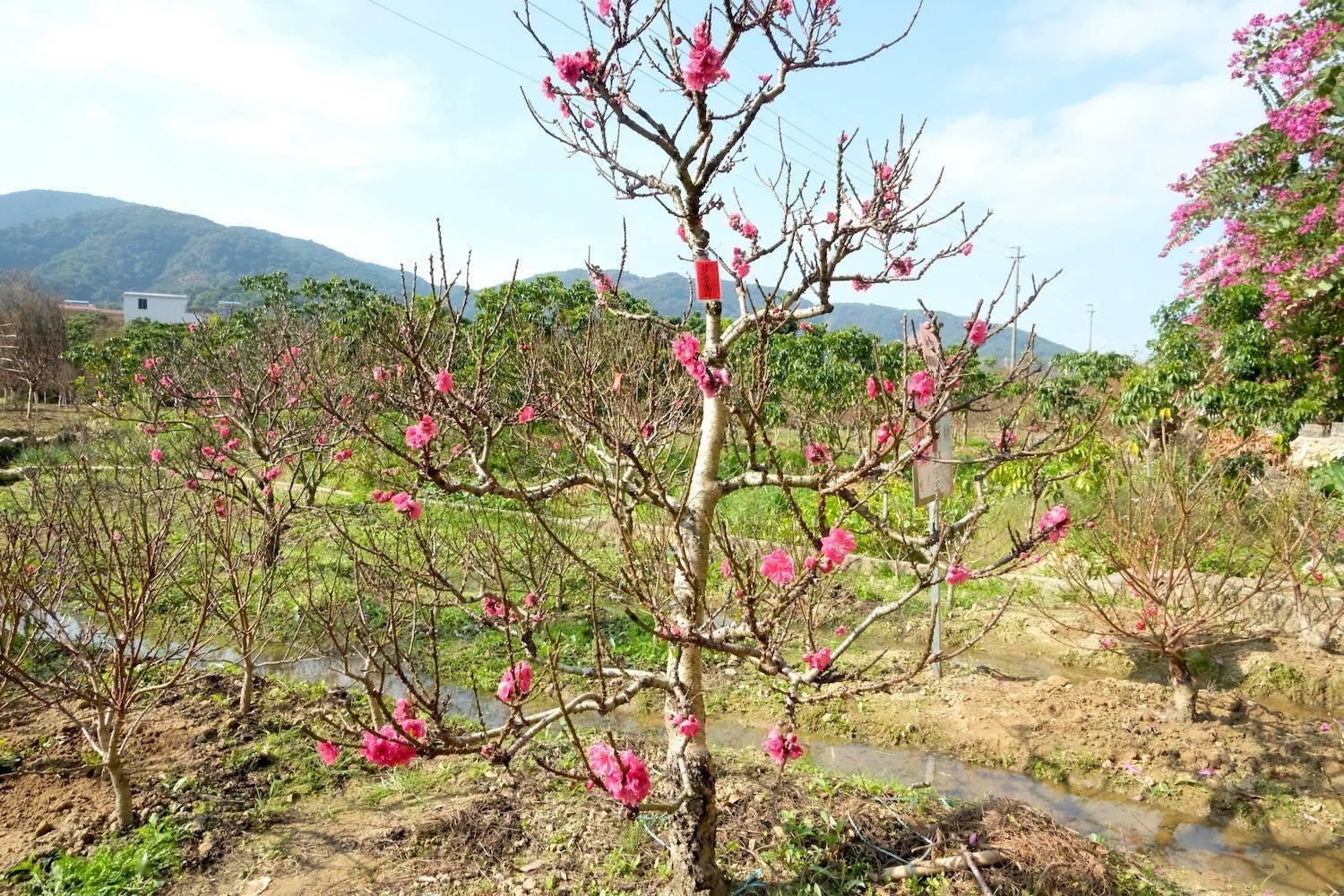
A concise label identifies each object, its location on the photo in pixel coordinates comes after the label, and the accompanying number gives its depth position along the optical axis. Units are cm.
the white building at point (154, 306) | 6788
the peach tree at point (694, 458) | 201
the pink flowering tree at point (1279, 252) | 809
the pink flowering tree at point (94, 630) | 307
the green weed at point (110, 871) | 282
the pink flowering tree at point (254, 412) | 609
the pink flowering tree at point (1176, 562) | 433
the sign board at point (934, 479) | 425
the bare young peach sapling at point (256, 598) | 354
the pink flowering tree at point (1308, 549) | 504
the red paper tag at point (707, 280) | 241
